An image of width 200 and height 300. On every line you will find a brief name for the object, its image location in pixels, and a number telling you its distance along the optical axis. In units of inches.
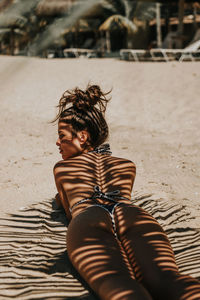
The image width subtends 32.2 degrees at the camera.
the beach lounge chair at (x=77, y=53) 775.8
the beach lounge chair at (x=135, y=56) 590.2
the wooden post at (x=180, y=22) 590.4
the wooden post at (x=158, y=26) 780.6
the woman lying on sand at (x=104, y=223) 57.8
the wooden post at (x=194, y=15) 742.8
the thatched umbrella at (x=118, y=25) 921.9
